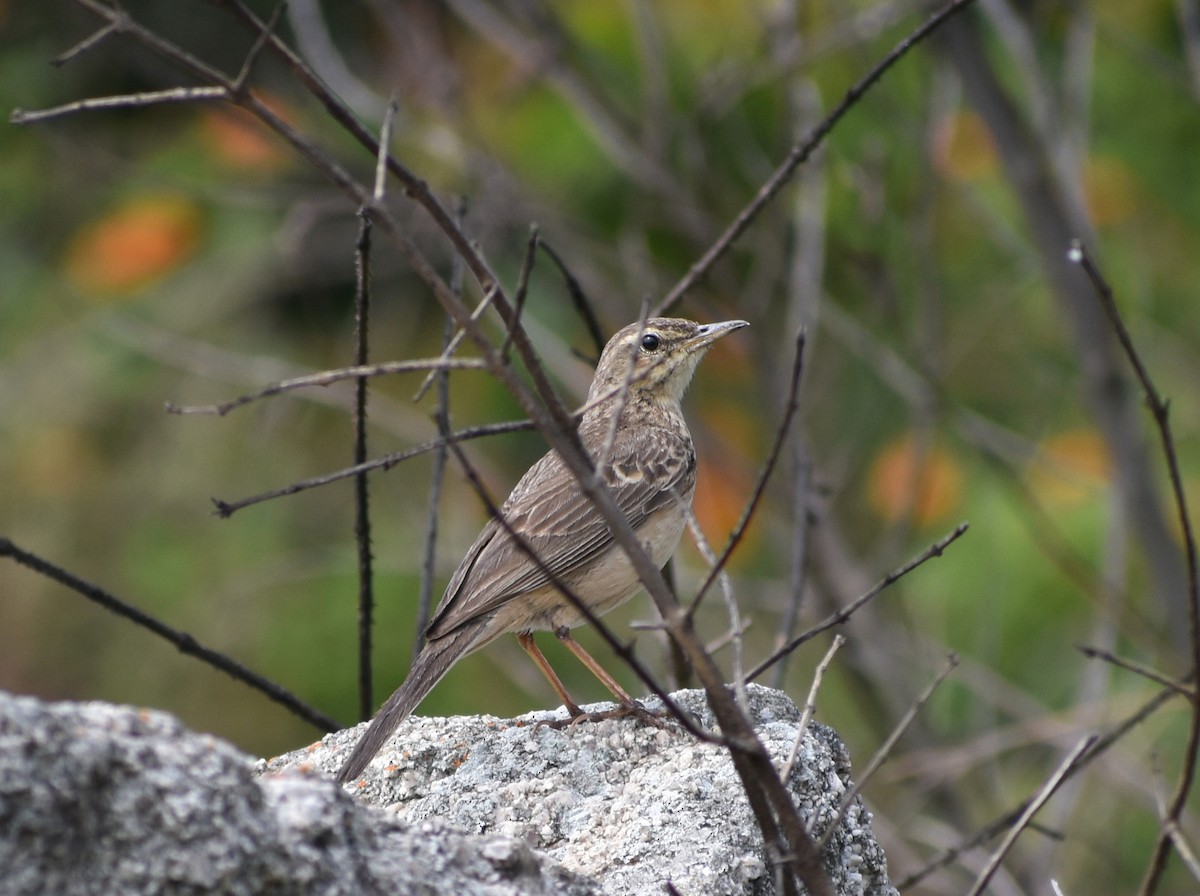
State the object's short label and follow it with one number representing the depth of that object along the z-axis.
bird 9.57
